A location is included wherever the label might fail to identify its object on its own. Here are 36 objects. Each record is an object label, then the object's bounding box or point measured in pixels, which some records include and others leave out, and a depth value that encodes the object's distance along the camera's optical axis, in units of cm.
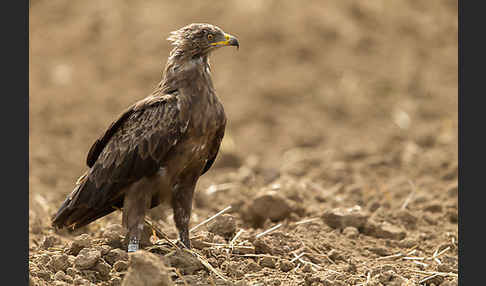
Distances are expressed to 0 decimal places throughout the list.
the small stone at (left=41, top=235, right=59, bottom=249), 1435
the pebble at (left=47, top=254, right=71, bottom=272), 1255
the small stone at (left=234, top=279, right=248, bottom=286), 1213
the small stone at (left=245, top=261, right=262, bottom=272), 1318
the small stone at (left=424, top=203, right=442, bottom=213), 1855
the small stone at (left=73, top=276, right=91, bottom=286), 1205
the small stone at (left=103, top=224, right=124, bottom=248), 1362
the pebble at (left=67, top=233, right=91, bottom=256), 1329
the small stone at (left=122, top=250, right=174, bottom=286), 1087
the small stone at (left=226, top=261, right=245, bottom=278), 1293
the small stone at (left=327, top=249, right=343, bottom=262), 1463
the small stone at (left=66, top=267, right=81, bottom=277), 1238
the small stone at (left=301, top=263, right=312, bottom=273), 1351
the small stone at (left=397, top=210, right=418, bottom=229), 1728
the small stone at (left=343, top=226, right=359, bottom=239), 1594
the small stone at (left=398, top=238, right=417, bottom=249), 1592
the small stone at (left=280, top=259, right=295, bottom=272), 1348
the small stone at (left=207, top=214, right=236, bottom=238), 1466
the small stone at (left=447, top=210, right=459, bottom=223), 1803
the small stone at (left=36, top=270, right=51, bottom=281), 1214
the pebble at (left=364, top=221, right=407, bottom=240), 1628
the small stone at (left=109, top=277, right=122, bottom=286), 1220
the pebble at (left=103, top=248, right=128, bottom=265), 1286
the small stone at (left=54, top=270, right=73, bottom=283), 1213
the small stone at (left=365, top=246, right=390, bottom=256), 1533
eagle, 1298
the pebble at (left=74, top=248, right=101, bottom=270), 1246
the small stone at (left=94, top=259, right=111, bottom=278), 1251
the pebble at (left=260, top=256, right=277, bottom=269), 1359
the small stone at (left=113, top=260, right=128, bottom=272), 1255
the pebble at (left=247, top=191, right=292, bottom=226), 1689
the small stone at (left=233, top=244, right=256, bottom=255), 1391
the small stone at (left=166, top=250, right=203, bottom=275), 1262
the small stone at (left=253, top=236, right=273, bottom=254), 1399
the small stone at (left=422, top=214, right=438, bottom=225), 1773
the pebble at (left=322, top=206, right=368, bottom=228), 1627
